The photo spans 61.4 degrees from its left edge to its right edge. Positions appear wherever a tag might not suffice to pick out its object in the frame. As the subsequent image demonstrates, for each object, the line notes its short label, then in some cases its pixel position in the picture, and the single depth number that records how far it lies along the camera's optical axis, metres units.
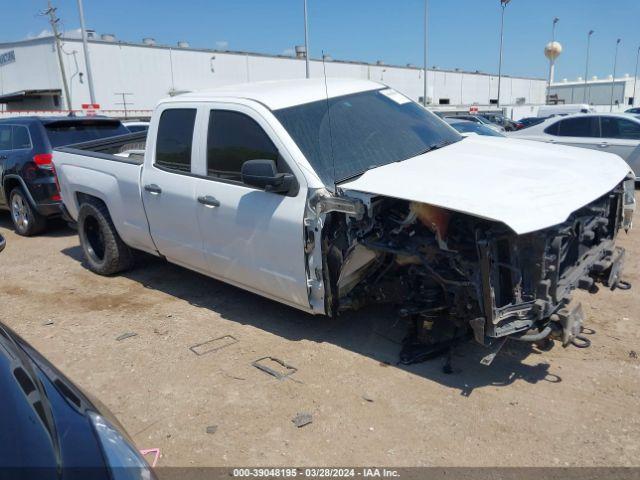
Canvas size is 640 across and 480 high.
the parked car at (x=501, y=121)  28.45
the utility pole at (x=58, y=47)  34.22
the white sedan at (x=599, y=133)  10.70
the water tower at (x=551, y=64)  76.99
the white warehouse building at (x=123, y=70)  38.81
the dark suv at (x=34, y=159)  7.92
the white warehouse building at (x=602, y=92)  79.31
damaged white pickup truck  3.29
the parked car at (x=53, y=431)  1.62
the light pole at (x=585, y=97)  77.14
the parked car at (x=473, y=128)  11.33
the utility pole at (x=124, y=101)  40.06
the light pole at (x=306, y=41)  25.86
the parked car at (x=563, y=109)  30.69
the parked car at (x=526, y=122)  25.55
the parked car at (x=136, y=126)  14.42
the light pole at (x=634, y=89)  81.00
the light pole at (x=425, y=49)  37.39
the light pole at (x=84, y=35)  26.31
